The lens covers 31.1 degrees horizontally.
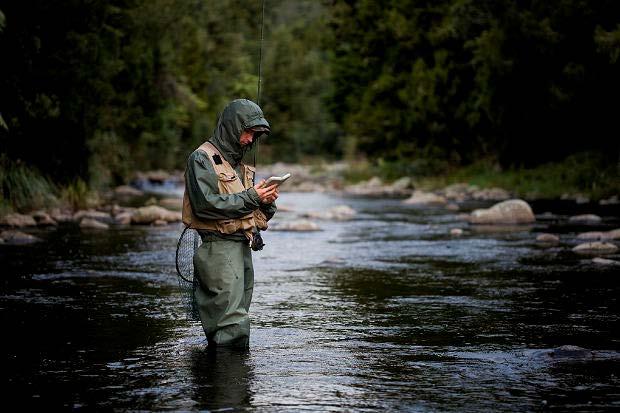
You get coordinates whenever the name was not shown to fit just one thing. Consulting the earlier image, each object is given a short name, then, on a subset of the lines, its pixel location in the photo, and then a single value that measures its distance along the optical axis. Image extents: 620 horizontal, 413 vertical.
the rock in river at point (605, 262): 15.95
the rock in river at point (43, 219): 23.83
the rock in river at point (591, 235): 20.46
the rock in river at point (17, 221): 22.72
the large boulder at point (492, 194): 37.28
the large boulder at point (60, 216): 25.58
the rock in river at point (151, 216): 25.84
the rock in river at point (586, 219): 24.62
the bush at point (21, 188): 24.05
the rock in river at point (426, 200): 35.81
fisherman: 8.84
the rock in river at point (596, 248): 17.92
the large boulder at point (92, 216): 26.69
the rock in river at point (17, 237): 20.02
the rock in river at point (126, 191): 40.44
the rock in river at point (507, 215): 25.22
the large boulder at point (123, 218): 26.06
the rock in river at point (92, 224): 24.23
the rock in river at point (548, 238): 20.16
